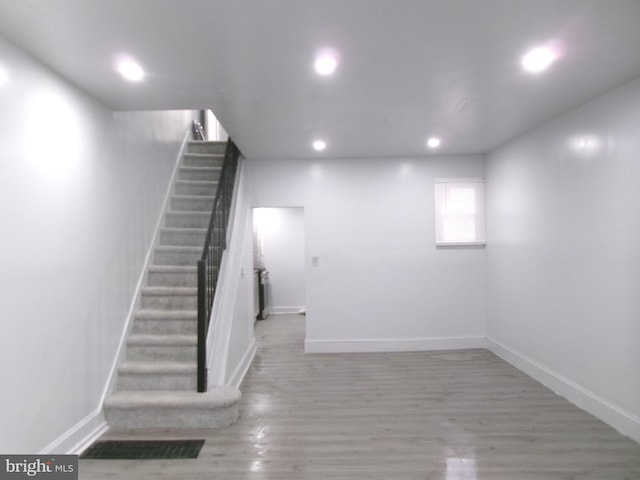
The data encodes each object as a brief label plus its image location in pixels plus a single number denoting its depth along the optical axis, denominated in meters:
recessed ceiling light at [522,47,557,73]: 2.32
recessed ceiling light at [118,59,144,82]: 2.40
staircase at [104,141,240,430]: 3.04
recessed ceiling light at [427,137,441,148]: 4.35
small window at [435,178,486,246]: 5.21
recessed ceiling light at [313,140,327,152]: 4.38
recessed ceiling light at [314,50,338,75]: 2.31
